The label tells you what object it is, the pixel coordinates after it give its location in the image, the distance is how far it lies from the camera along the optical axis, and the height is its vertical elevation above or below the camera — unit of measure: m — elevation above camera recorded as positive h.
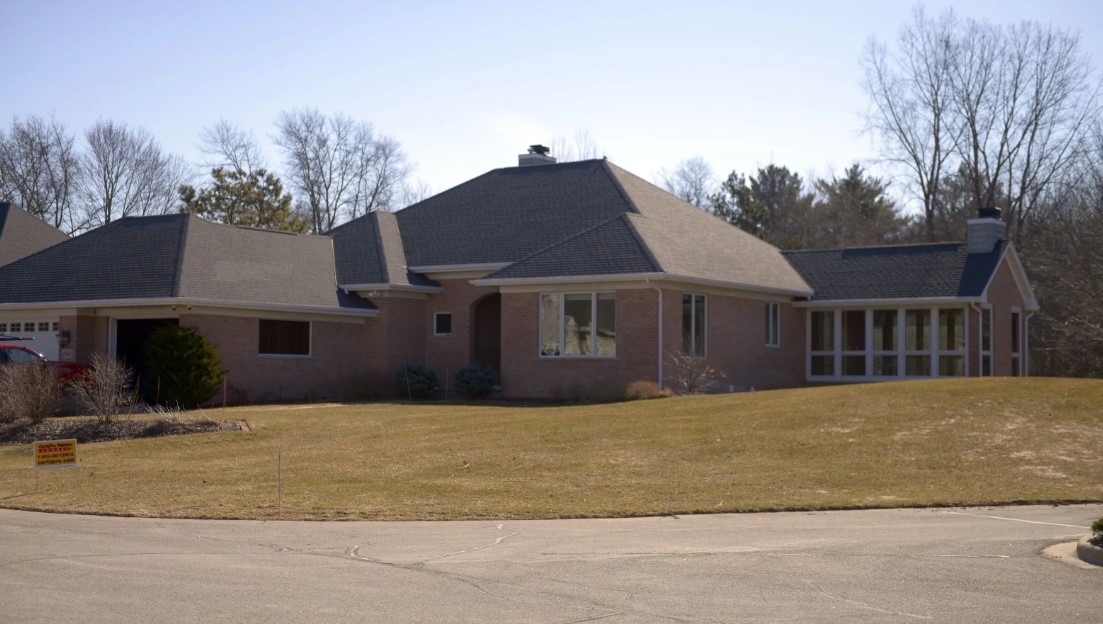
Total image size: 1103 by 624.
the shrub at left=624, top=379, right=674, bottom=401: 28.88 -1.03
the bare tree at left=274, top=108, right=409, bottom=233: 68.56 +9.60
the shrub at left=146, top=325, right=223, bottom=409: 28.44 -0.54
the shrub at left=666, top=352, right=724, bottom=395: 29.86 -0.60
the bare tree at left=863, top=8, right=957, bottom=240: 55.59 +10.07
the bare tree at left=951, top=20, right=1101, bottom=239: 53.88 +9.43
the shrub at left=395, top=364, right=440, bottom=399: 33.44 -0.94
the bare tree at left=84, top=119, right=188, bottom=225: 64.19 +9.52
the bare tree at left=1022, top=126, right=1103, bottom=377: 42.97 +2.97
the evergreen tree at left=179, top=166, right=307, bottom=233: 62.75 +7.89
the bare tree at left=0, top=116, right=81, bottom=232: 60.50 +8.87
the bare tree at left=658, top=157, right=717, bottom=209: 76.06 +10.30
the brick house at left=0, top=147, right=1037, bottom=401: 30.83 +1.53
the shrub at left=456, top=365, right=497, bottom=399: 32.53 -0.96
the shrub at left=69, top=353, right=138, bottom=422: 24.03 -0.96
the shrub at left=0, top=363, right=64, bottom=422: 24.44 -1.03
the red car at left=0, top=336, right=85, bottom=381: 27.27 -0.34
